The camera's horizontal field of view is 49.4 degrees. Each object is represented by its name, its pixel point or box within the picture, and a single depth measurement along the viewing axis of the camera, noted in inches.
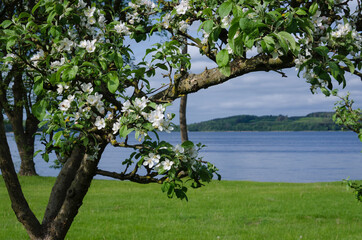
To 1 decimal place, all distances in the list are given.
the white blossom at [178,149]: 145.0
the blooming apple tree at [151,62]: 120.8
